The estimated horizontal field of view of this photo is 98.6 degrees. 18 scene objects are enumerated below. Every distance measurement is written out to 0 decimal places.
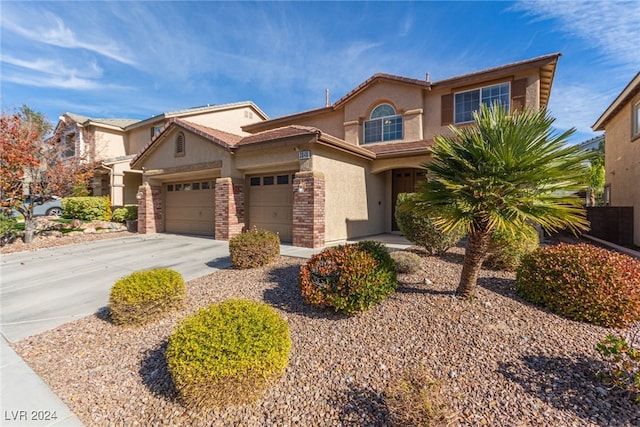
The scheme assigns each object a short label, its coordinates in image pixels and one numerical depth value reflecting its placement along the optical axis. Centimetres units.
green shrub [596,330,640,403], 260
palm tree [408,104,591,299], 385
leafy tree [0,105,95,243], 1062
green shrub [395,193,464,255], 699
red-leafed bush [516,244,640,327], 389
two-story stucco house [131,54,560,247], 974
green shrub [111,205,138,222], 1672
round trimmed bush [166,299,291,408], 270
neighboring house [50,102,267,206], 1806
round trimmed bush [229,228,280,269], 675
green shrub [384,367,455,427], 223
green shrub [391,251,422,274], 574
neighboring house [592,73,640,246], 1031
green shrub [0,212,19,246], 1024
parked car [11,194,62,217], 1920
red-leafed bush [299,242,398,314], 423
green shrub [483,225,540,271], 584
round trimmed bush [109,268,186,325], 434
